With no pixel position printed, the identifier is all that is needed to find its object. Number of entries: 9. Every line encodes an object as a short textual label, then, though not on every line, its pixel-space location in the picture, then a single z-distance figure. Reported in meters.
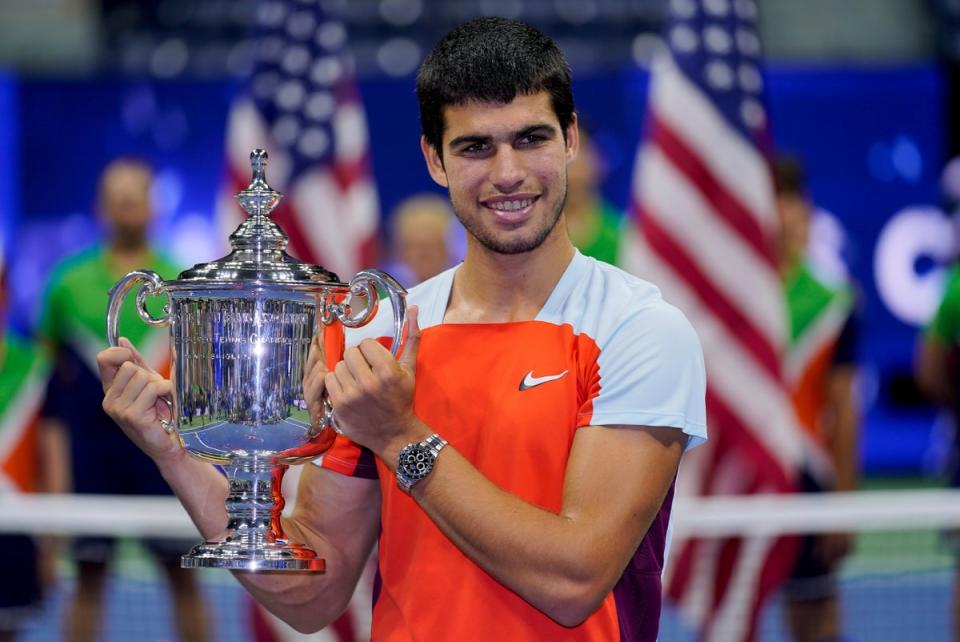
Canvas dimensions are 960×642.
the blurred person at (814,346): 11.86
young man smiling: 4.18
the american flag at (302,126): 10.48
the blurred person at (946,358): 13.02
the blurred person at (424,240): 12.30
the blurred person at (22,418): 12.66
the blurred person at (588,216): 11.60
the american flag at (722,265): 9.52
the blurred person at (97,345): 11.91
